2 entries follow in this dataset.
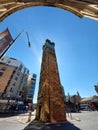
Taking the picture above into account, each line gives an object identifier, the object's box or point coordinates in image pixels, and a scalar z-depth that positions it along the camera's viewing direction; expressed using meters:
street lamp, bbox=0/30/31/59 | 2.98
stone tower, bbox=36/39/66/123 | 10.46
